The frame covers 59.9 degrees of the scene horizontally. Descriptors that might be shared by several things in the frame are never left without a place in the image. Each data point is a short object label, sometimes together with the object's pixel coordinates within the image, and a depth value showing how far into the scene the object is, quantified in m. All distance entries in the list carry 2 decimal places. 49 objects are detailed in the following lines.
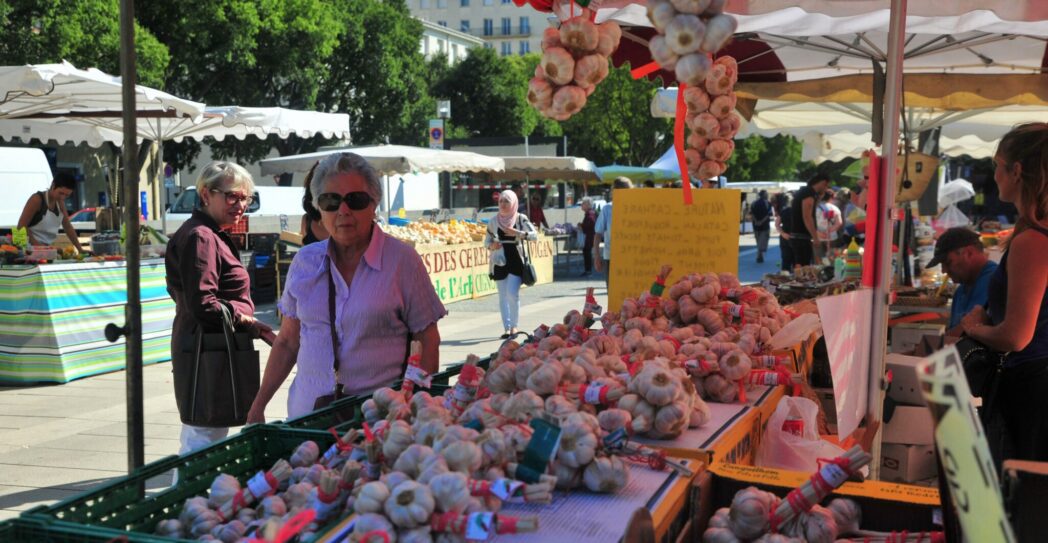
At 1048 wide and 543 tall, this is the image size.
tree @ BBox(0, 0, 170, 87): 22.06
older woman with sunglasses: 3.25
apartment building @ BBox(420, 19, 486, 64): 88.75
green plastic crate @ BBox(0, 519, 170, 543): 1.62
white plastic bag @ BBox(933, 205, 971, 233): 14.65
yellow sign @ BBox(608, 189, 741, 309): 4.10
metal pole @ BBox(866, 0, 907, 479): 2.82
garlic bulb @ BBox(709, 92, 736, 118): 3.70
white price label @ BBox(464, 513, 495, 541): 1.55
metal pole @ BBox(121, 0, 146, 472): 3.05
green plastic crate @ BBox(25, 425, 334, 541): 1.76
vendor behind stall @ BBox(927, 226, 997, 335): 4.99
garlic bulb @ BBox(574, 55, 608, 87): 3.00
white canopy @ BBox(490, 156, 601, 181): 22.61
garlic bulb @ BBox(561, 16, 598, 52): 2.94
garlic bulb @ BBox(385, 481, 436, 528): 1.57
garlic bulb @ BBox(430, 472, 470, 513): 1.60
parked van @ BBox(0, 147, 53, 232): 18.05
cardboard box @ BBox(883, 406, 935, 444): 4.58
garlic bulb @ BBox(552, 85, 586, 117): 2.95
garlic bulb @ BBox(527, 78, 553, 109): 3.01
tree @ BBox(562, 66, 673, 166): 48.47
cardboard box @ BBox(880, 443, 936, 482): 4.62
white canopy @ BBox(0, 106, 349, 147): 11.48
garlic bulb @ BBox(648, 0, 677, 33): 2.42
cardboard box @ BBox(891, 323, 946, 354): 6.38
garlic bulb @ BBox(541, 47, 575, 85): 2.95
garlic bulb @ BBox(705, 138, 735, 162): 3.97
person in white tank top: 10.13
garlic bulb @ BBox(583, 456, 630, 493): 1.88
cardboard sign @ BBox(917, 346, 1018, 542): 1.23
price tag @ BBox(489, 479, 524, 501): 1.65
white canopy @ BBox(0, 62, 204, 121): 7.96
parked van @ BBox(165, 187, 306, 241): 25.16
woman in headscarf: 10.80
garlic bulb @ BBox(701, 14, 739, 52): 2.40
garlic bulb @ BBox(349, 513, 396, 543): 1.56
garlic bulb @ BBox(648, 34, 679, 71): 2.46
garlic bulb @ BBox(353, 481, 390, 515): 1.61
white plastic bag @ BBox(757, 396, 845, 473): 2.93
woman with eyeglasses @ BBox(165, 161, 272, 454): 4.09
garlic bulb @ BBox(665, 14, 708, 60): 2.38
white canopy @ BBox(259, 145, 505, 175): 16.67
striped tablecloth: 7.93
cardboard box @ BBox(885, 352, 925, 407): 4.64
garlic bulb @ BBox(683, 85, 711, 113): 3.56
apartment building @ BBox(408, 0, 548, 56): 107.75
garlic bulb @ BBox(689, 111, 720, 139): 3.75
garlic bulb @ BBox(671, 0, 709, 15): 2.39
